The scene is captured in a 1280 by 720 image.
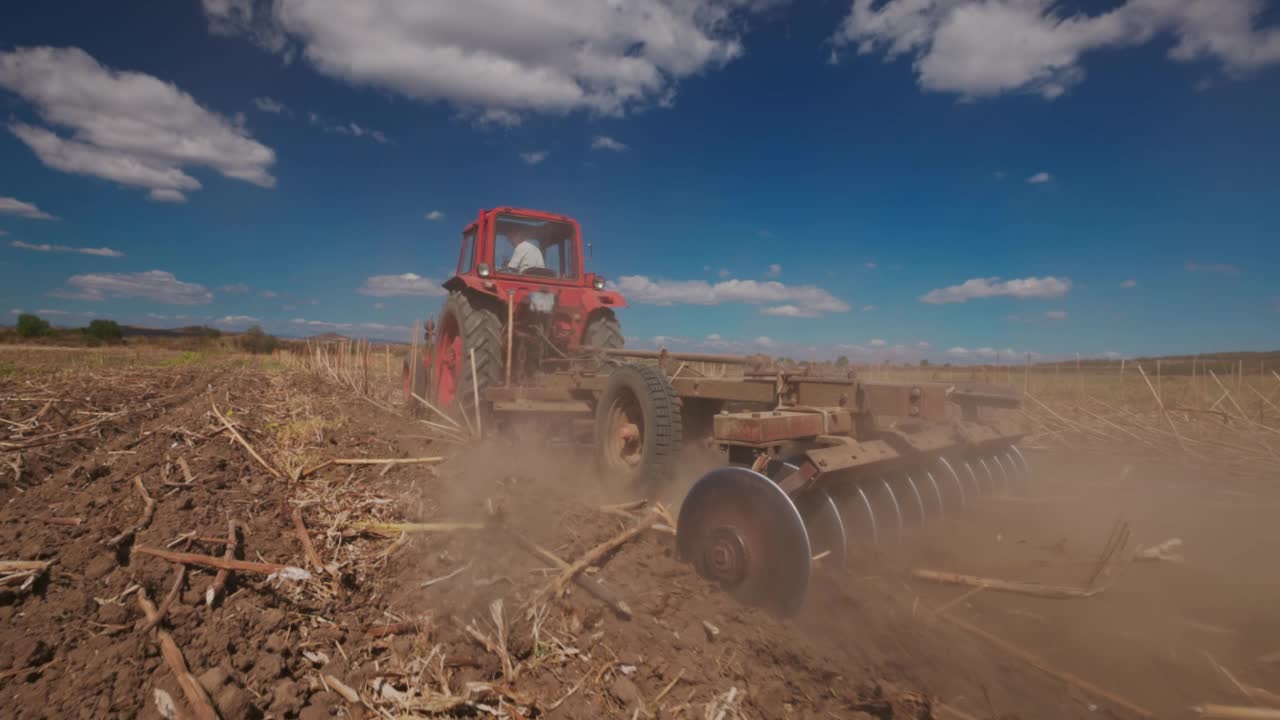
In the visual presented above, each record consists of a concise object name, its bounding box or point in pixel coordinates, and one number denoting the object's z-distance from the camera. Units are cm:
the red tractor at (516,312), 620
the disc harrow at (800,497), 282
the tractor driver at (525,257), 713
